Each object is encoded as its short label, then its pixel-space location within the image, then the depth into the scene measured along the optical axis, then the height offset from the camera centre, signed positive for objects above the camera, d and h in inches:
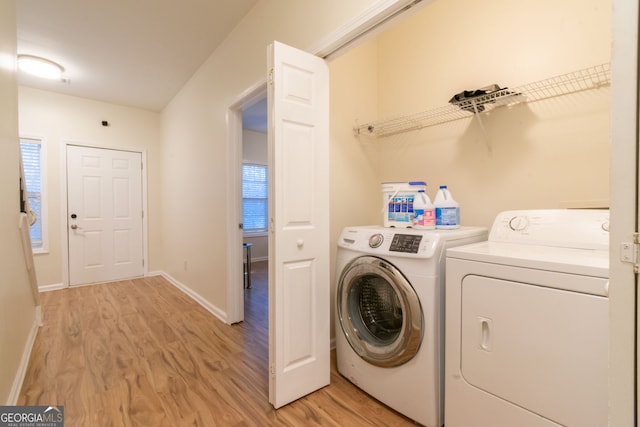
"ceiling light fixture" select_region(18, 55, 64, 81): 115.5 +61.4
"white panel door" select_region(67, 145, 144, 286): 156.5 -2.4
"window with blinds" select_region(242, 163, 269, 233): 222.4 +9.3
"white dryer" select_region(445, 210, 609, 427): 36.8 -17.7
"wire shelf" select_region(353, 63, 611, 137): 56.9 +26.3
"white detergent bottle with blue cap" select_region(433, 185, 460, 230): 64.7 -1.1
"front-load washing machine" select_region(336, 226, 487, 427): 53.2 -22.7
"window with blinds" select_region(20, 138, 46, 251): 144.6 +13.1
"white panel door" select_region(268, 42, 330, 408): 59.6 -3.4
